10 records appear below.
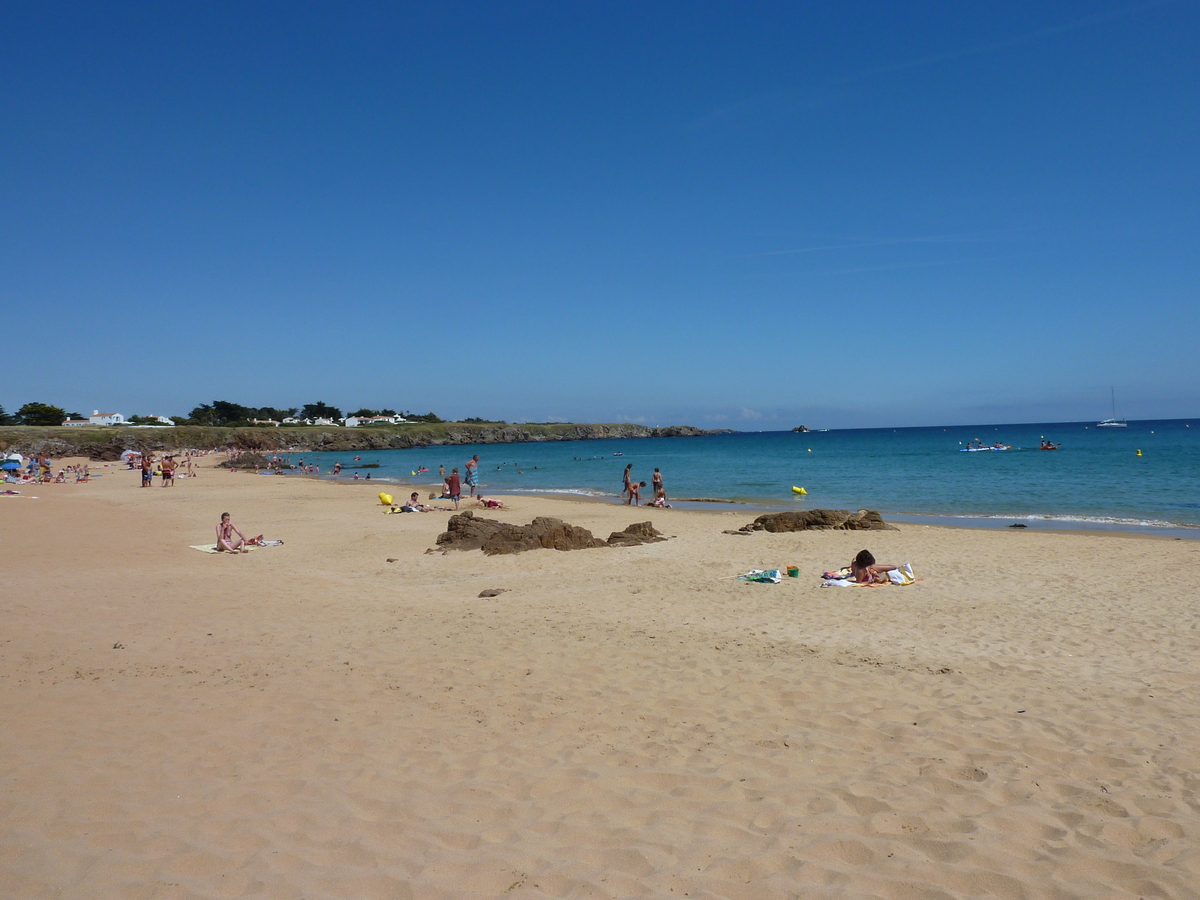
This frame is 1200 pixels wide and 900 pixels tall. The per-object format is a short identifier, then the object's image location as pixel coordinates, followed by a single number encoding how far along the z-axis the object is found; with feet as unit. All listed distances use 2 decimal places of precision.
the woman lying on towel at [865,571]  36.37
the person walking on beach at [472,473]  87.30
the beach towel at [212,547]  49.45
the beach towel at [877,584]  36.50
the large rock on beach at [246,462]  174.50
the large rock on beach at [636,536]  51.49
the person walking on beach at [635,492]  92.53
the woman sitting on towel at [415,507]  77.05
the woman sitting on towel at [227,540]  49.44
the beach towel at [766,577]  37.86
